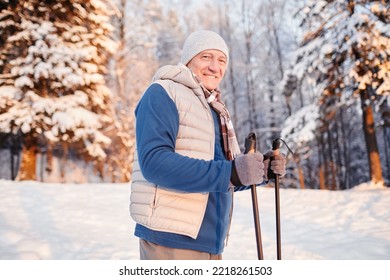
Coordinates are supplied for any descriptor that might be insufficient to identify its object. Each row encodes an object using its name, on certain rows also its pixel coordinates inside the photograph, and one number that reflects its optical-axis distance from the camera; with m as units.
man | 1.36
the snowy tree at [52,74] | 9.30
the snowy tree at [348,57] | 8.32
